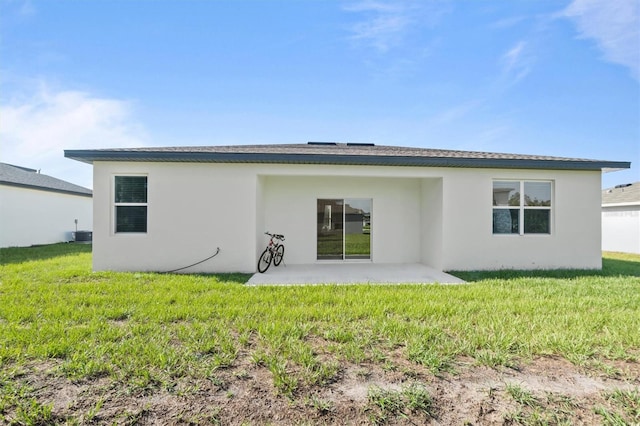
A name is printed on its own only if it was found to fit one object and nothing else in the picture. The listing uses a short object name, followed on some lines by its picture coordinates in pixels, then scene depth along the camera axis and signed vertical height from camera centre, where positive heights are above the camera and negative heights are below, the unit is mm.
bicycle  8156 -1026
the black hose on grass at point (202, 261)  7605 -1129
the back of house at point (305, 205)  7578 +403
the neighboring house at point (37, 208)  12836 +499
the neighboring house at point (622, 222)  14898 -111
